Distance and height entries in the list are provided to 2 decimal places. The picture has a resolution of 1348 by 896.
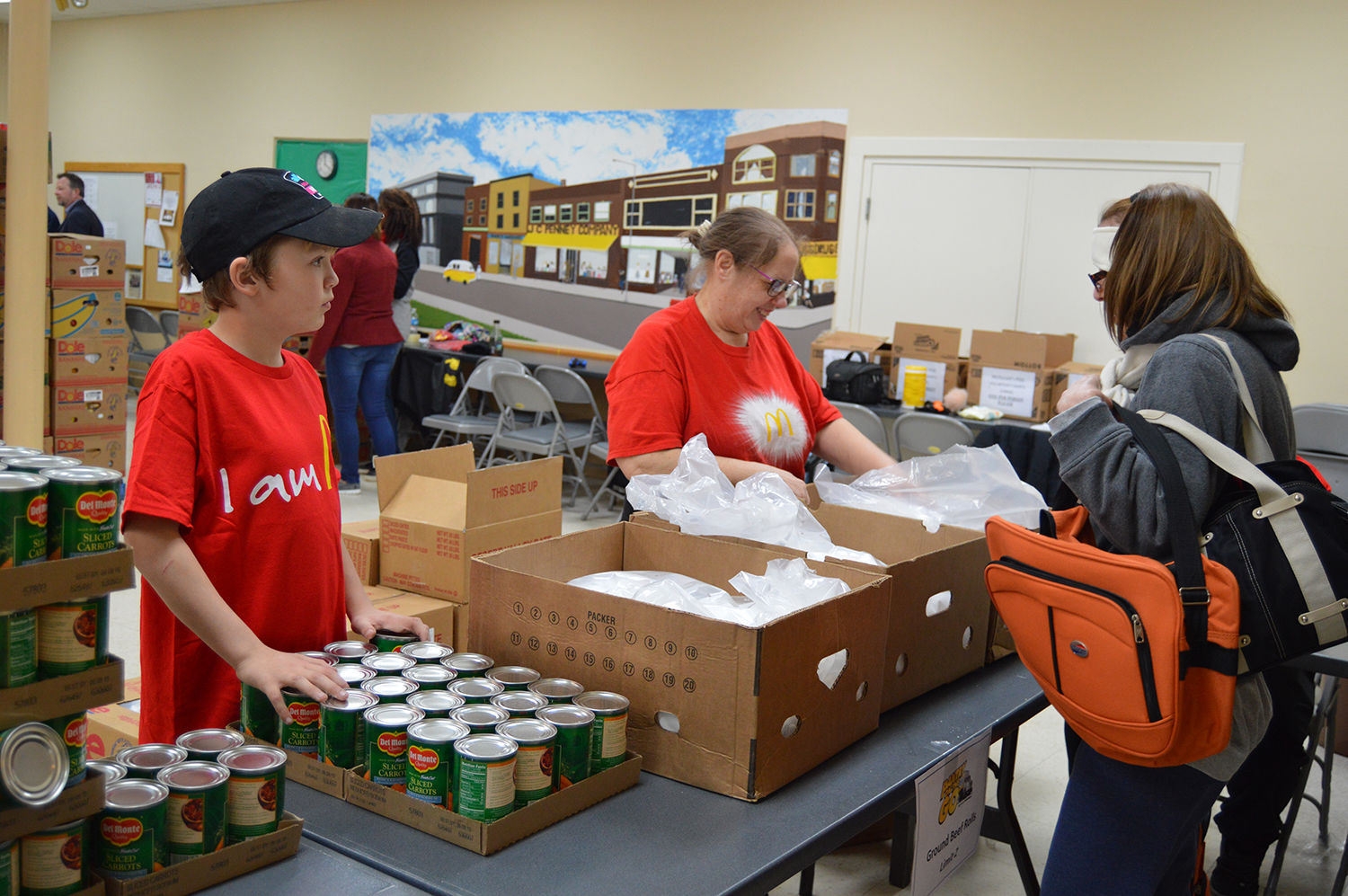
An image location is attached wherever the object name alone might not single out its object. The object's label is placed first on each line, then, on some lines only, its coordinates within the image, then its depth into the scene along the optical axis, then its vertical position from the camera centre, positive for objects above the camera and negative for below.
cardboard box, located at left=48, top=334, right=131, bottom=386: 4.82 -0.37
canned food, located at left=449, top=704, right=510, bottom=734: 1.18 -0.48
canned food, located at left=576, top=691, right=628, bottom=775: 1.25 -0.51
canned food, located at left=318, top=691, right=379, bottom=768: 1.22 -0.51
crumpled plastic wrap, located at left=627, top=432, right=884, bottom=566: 1.73 -0.32
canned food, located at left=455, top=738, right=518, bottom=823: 1.10 -0.50
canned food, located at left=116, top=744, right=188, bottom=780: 1.04 -0.48
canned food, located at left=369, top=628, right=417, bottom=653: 1.48 -0.49
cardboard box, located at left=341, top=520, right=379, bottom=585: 2.45 -0.60
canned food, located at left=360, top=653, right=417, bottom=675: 1.33 -0.47
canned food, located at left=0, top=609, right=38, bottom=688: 0.85 -0.31
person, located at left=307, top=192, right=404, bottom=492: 5.87 -0.28
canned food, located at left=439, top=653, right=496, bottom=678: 1.36 -0.48
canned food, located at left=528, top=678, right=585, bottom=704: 1.31 -0.48
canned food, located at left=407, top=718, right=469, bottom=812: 1.12 -0.50
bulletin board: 9.66 +0.64
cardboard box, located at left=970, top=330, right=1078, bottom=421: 5.23 -0.18
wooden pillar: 2.84 +0.15
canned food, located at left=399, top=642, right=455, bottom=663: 1.42 -0.48
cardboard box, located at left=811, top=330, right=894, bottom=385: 5.74 -0.13
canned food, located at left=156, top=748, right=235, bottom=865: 0.99 -0.50
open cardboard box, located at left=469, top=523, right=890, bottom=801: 1.26 -0.45
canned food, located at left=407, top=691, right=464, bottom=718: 1.22 -0.48
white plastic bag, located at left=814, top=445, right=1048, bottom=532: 1.98 -0.32
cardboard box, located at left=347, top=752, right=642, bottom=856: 1.11 -0.57
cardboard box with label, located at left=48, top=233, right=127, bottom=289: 4.81 +0.08
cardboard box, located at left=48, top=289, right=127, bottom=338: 4.81 -0.16
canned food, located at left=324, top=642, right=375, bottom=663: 1.38 -0.48
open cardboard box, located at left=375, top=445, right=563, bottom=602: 2.30 -0.48
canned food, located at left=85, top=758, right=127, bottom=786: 1.00 -0.48
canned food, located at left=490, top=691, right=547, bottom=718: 1.25 -0.48
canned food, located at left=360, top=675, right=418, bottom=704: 1.24 -0.47
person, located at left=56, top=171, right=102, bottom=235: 7.72 +0.54
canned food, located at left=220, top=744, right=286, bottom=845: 1.04 -0.51
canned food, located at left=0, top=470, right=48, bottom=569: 0.86 -0.20
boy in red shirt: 1.32 -0.24
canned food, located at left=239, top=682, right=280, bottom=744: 1.29 -0.53
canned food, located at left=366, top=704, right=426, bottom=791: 1.17 -0.51
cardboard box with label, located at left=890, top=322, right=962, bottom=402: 5.49 -0.12
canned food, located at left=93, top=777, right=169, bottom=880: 0.94 -0.50
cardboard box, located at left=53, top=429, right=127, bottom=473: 4.86 -0.79
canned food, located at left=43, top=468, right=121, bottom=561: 0.90 -0.20
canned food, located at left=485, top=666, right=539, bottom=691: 1.34 -0.48
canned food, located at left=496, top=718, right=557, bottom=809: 1.15 -0.50
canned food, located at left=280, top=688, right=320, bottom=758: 1.25 -0.53
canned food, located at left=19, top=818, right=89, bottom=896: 0.88 -0.50
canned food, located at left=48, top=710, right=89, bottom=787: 0.90 -0.40
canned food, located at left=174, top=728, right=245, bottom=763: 1.10 -0.49
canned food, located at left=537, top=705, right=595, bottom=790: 1.21 -0.51
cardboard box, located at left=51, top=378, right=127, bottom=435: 4.82 -0.60
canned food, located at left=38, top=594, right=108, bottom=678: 0.89 -0.31
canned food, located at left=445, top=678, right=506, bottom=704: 1.29 -0.48
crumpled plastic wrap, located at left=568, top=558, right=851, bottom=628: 1.47 -0.40
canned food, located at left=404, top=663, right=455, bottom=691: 1.30 -0.47
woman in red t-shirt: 2.17 -0.12
